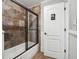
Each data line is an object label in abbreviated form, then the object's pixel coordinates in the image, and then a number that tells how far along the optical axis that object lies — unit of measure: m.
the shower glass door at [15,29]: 1.50
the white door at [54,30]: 1.82
